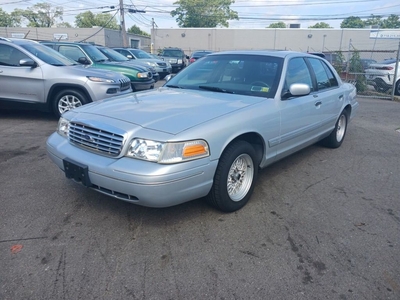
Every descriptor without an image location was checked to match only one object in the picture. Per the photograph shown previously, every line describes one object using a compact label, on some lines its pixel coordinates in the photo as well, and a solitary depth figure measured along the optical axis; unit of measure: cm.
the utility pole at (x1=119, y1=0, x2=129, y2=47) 3081
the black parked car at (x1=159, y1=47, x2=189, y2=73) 2294
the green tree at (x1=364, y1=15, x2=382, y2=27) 9219
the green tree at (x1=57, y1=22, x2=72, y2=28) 8400
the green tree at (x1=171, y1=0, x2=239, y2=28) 7094
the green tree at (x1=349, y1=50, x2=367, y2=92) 1439
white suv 1375
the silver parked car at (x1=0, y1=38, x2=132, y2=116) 702
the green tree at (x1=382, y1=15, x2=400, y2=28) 9112
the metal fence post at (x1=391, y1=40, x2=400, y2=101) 1218
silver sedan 284
